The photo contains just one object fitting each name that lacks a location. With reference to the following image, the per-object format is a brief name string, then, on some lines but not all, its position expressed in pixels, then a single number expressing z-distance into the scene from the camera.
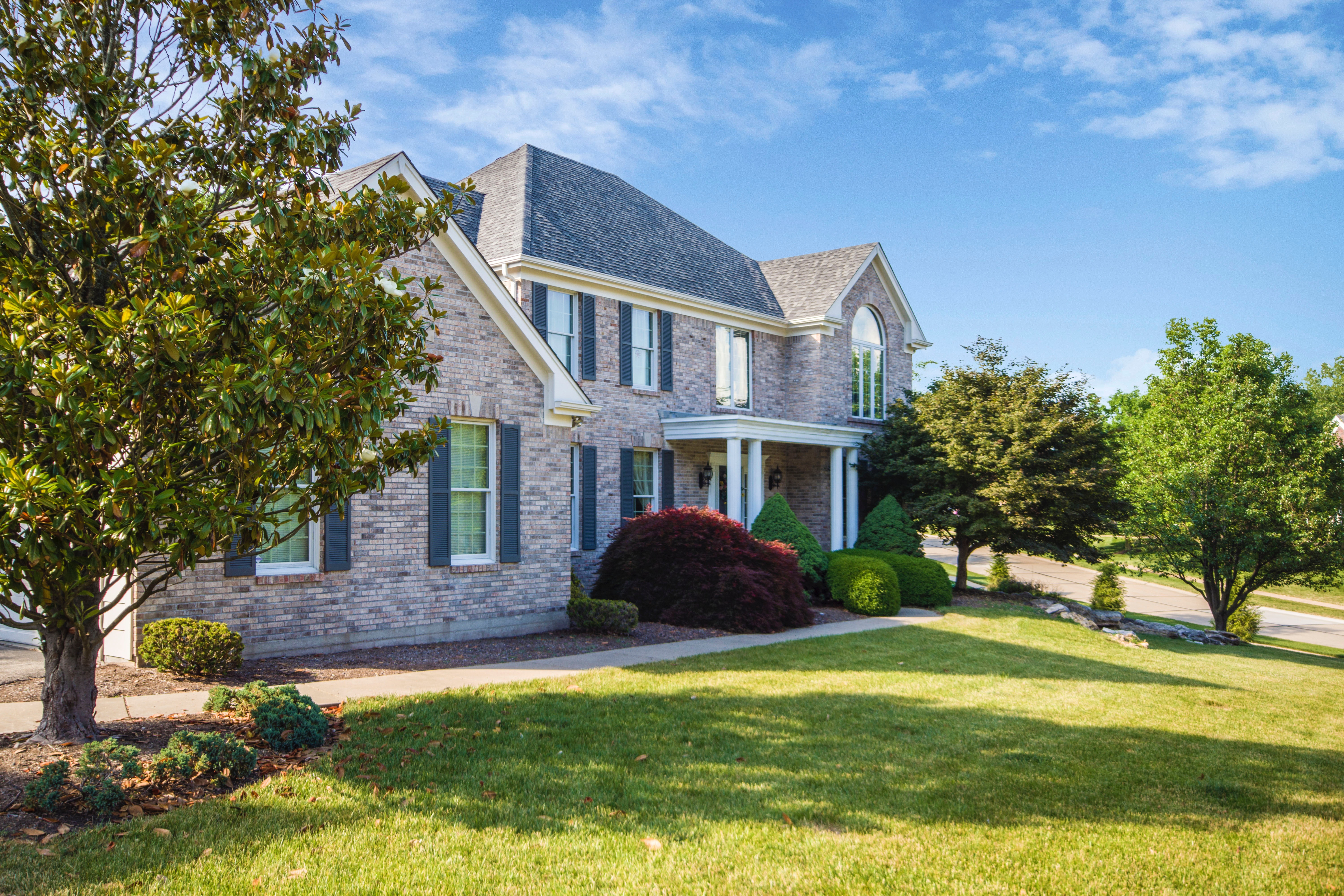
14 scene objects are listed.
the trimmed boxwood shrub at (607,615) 12.59
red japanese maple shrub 13.87
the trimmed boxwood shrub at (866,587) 16.88
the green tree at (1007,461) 20.45
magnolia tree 4.72
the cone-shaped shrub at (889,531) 20.97
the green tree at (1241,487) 21.34
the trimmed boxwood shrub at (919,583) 18.97
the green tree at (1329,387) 65.31
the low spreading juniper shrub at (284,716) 6.17
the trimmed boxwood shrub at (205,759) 5.28
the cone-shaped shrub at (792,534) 17.42
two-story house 10.88
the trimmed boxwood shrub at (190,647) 8.43
